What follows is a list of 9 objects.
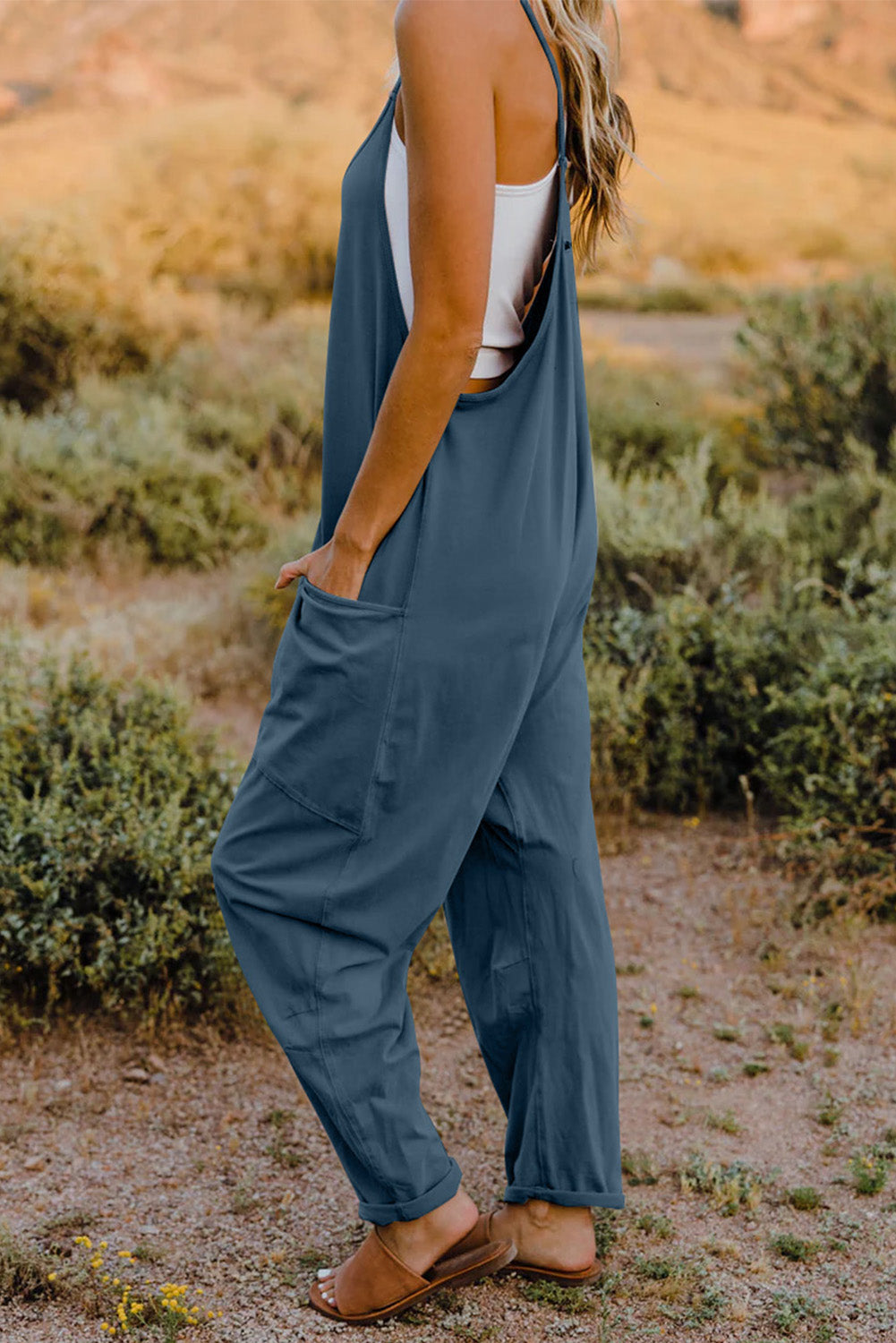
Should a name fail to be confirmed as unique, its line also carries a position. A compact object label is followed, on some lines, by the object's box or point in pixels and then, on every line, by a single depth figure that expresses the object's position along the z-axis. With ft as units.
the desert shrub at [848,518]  15.61
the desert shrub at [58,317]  25.11
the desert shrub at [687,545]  15.16
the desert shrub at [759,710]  11.17
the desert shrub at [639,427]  21.13
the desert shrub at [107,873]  9.04
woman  4.75
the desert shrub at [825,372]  19.60
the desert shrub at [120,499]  18.49
